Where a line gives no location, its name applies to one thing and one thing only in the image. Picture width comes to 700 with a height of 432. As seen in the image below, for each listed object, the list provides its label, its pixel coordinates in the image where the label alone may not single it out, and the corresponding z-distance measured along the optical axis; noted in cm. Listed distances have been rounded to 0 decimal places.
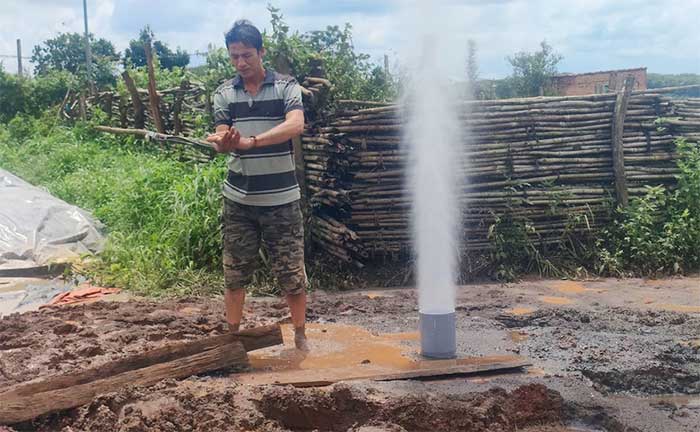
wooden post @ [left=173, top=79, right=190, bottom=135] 1155
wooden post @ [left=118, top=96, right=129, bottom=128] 1438
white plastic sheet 731
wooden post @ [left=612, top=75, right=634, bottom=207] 679
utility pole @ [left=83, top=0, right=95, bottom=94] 1873
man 398
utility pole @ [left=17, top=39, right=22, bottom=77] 3105
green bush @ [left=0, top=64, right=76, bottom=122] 2070
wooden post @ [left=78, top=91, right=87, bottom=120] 1681
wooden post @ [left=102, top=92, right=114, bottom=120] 1579
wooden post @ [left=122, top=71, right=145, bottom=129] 1245
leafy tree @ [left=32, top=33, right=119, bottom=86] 3672
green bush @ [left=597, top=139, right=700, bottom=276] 651
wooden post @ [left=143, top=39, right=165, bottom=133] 1115
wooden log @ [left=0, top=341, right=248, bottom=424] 290
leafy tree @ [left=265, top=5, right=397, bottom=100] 639
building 2142
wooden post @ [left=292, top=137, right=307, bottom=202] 637
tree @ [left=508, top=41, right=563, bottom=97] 2108
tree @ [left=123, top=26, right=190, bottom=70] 3515
